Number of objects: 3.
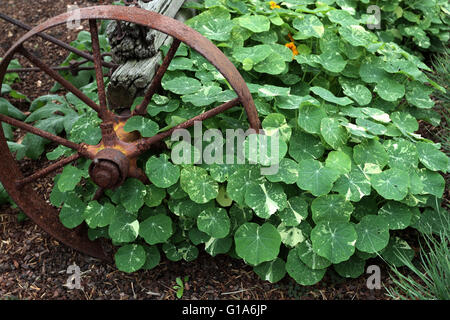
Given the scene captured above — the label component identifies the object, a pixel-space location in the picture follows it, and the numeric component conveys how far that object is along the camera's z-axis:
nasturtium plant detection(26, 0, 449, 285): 1.90
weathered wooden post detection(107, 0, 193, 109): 2.09
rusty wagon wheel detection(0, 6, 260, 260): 1.72
